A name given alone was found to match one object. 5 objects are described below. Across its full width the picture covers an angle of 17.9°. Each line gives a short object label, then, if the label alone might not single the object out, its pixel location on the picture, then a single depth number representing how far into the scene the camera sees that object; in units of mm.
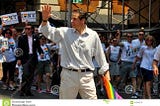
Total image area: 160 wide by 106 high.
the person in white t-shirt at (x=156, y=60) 9167
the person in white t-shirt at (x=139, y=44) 13102
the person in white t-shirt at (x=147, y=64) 11883
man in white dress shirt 7180
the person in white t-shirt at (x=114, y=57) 13906
